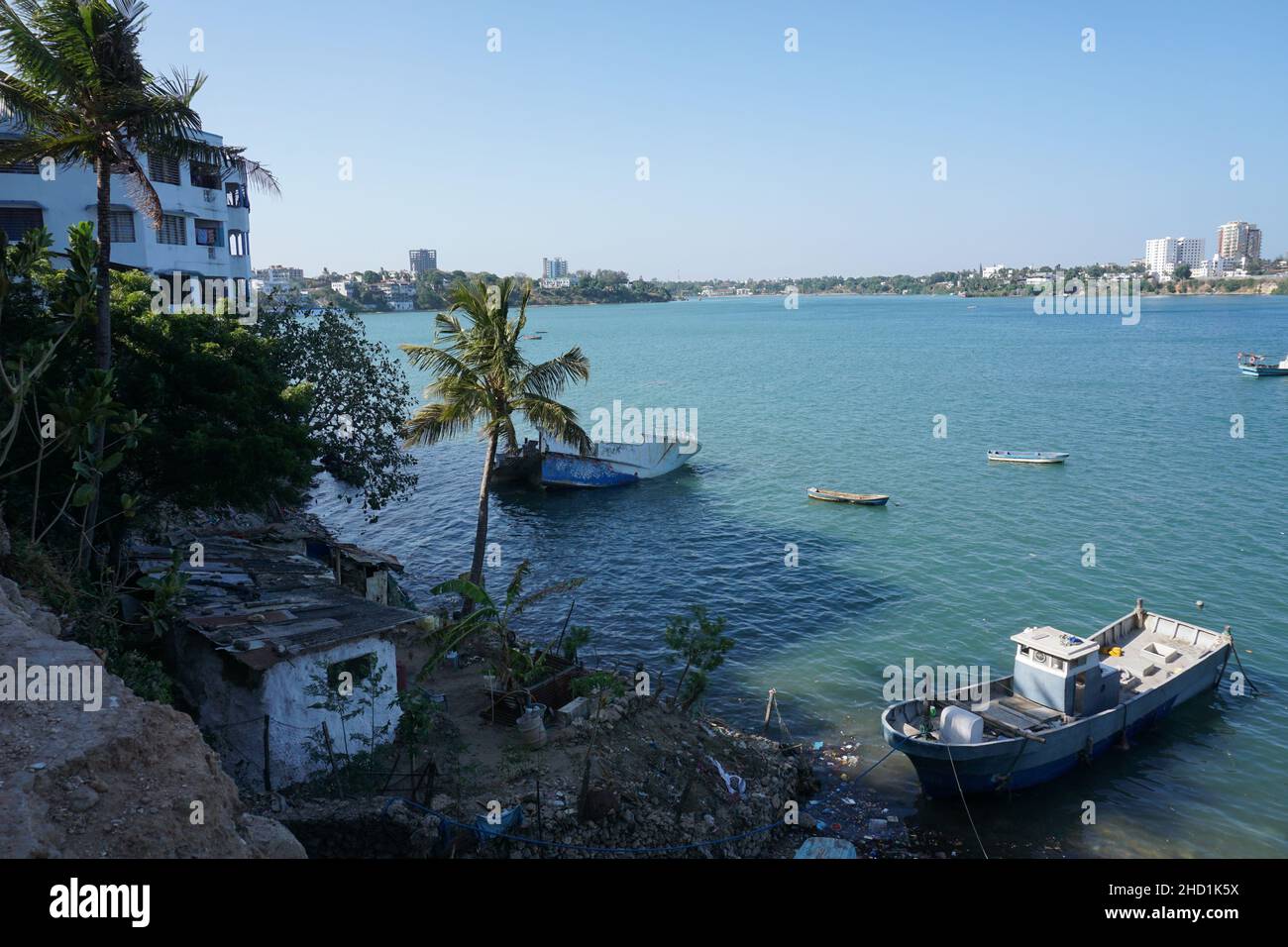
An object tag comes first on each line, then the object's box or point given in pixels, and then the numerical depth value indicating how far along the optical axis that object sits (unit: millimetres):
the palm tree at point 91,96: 15758
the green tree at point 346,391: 34656
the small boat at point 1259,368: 83688
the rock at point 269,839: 8977
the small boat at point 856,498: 42750
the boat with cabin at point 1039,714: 18469
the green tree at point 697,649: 20578
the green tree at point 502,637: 19062
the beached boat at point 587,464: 48812
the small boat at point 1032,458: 50406
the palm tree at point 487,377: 22719
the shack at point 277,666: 14914
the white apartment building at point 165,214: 32375
